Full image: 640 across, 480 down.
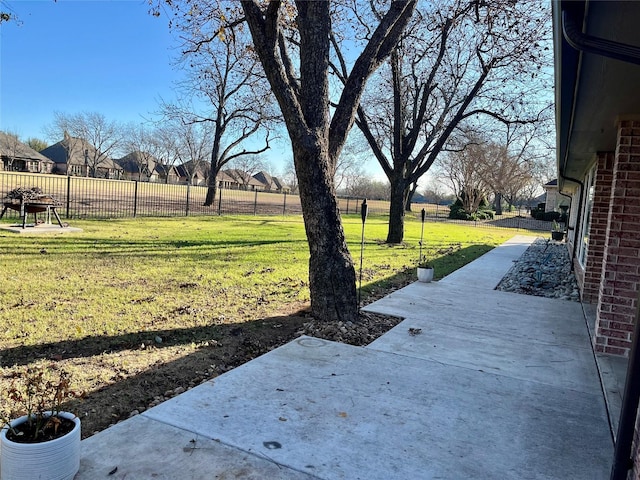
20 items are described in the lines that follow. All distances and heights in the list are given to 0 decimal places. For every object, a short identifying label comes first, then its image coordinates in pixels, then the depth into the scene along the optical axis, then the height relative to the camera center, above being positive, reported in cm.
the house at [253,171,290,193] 10350 +534
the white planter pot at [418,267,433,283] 782 -106
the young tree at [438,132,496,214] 3484 +362
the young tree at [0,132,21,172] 4553 +384
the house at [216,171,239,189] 7806 +354
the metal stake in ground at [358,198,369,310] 572 +0
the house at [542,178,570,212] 3469 +227
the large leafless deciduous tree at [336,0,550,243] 1040 +412
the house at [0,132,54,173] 4581 +296
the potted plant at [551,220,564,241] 1441 -36
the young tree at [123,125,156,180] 5962 +537
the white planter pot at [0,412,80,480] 202 -124
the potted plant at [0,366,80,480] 202 -119
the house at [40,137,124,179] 5427 +400
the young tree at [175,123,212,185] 4450 +568
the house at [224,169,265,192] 7991 +444
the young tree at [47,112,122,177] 5312 +520
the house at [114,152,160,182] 6519 +413
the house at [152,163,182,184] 7100 +352
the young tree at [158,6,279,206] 2336 +464
